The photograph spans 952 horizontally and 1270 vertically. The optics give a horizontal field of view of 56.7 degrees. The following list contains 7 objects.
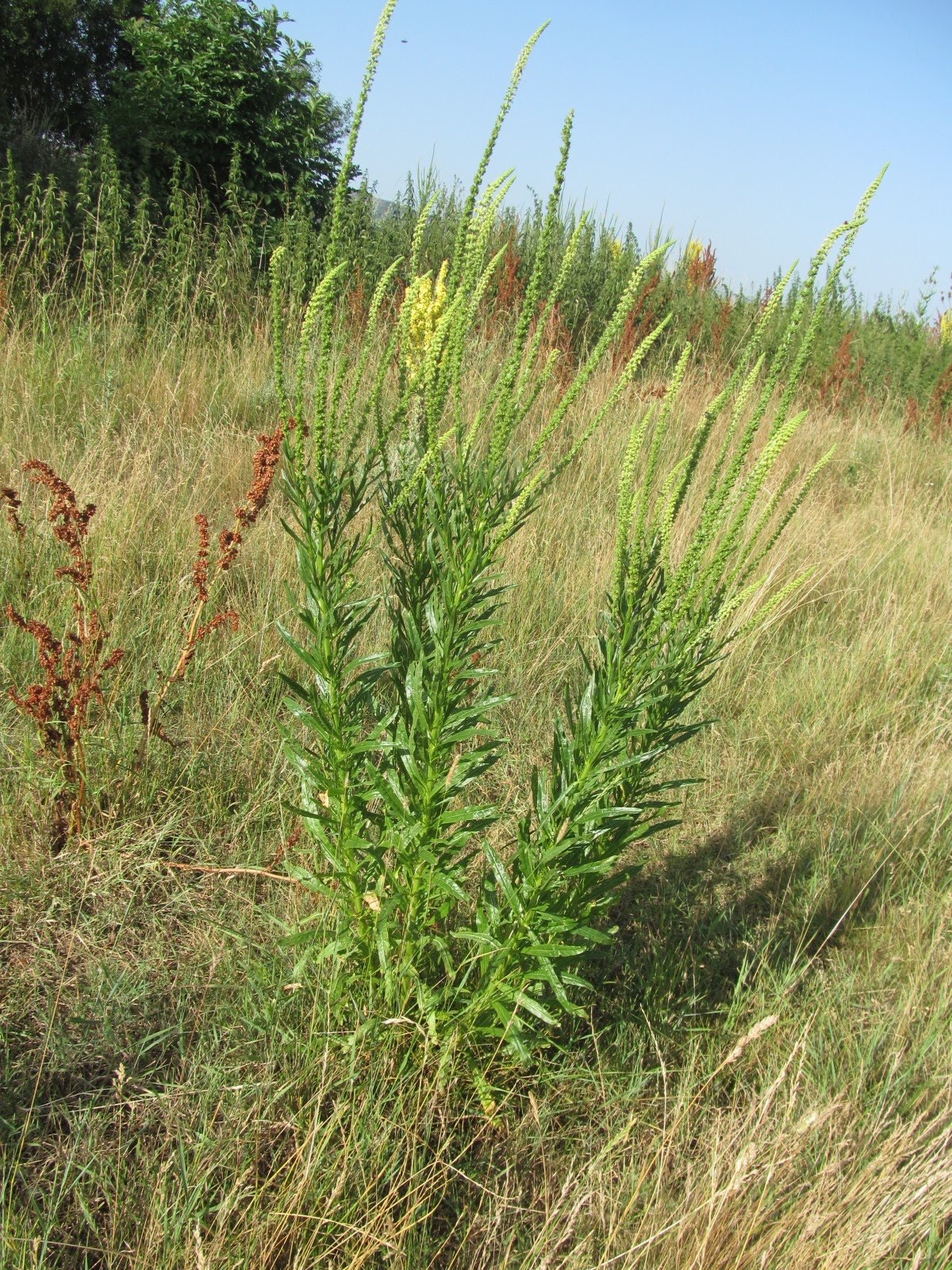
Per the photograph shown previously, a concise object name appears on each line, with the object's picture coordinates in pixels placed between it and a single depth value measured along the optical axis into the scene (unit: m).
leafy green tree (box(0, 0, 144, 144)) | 8.72
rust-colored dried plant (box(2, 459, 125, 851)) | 2.05
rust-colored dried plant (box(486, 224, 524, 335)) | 6.04
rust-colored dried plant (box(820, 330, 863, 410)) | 7.34
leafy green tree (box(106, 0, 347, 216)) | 6.38
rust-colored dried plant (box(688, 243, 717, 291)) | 8.47
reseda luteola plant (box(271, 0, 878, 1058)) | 1.31
